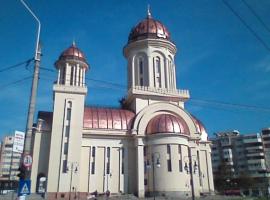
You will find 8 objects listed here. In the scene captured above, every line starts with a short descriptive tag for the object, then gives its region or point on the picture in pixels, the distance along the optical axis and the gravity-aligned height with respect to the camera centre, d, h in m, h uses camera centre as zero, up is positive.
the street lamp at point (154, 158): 36.58 +3.00
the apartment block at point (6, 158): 83.12 +7.34
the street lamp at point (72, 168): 35.12 +1.81
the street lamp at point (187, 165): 36.43 +2.14
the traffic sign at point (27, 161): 12.00 +0.92
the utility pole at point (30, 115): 12.38 +2.88
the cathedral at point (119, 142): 35.50 +5.15
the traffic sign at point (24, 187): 11.74 -0.12
